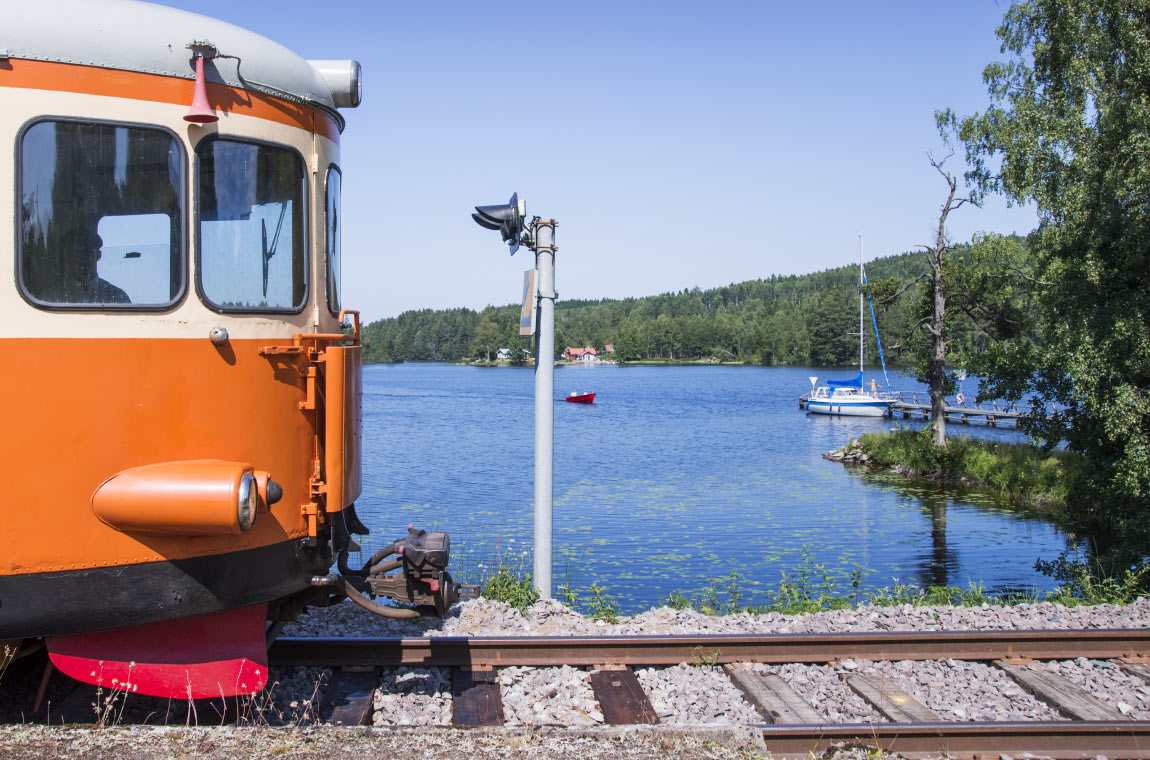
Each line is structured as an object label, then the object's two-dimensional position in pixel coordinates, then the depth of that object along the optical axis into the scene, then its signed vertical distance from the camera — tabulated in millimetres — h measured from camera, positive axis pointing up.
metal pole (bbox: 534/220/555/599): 8320 -509
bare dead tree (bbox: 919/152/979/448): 32844 +683
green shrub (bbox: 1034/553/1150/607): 9164 -3188
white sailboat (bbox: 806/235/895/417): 57219 -3301
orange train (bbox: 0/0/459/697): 4219 -37
